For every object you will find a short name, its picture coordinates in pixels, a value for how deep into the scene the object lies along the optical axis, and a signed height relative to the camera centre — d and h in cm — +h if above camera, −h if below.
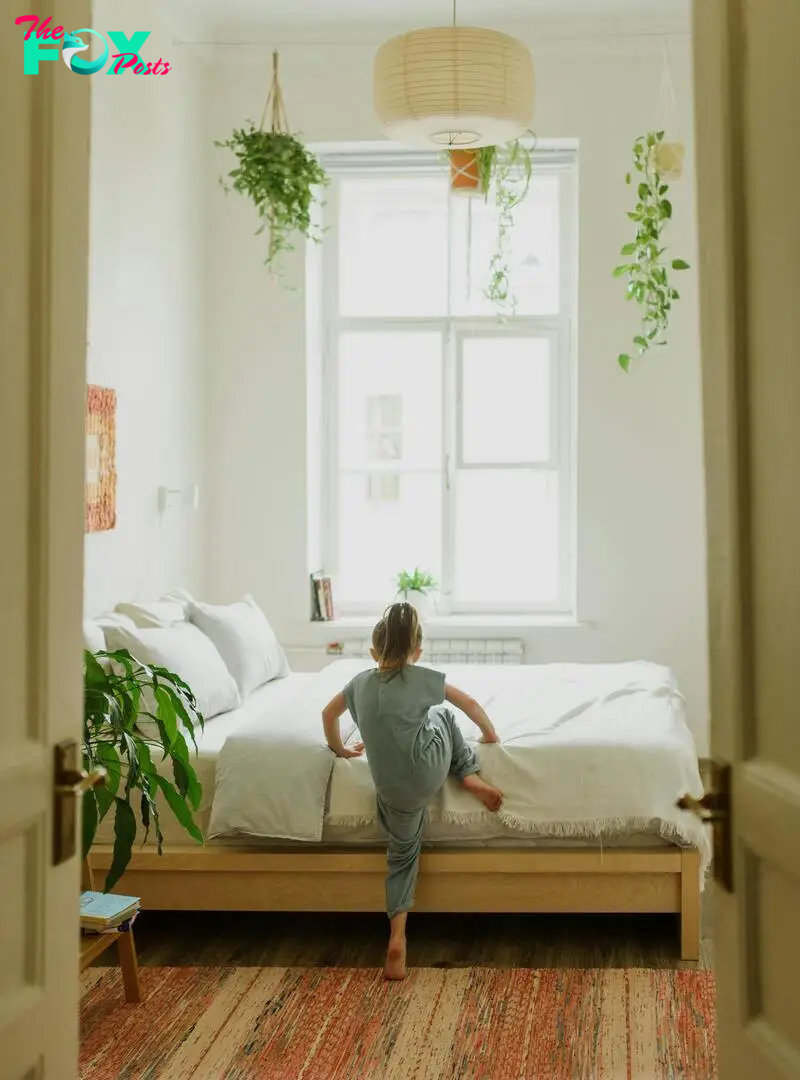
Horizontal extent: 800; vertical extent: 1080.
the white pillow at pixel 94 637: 365 -26
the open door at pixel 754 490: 132 +7
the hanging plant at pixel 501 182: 529 +168
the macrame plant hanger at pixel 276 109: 534 +207
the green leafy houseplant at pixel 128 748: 267 -45
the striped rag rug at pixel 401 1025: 277 -115
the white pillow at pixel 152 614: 428 -22
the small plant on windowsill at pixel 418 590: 591 -18
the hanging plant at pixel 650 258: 507 +131
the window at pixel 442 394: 612 +82
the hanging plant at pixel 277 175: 516 +163
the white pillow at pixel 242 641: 457 -34
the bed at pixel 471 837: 336 -79
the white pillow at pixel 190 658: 386 -34
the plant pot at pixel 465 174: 528 +166
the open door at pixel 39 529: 137 +3
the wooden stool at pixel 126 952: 290 -100
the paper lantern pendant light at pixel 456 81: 365 +144
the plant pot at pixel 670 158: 495 +162
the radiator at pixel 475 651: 582 -46
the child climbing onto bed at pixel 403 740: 330 -52
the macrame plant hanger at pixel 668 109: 564 +209
